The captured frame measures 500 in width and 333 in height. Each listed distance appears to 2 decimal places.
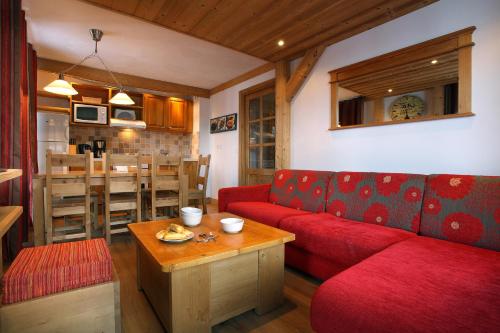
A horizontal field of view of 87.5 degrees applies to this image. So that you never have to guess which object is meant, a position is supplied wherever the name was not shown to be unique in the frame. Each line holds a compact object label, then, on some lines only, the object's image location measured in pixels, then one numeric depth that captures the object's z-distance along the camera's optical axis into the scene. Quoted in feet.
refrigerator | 13.16
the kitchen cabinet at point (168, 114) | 17.58
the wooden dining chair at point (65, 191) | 8.13
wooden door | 13.24
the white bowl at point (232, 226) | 5.36
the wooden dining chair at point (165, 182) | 9.89
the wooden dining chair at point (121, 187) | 9.16
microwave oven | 14.88
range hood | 15.64
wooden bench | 3.39
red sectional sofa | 2.92
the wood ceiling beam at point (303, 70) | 10.21
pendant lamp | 9.54
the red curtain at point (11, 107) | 6.96
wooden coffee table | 4.17
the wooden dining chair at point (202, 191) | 11.83
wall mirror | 6.74
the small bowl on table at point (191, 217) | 5.76
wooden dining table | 8.28
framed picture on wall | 15.56
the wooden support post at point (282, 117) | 11.62
